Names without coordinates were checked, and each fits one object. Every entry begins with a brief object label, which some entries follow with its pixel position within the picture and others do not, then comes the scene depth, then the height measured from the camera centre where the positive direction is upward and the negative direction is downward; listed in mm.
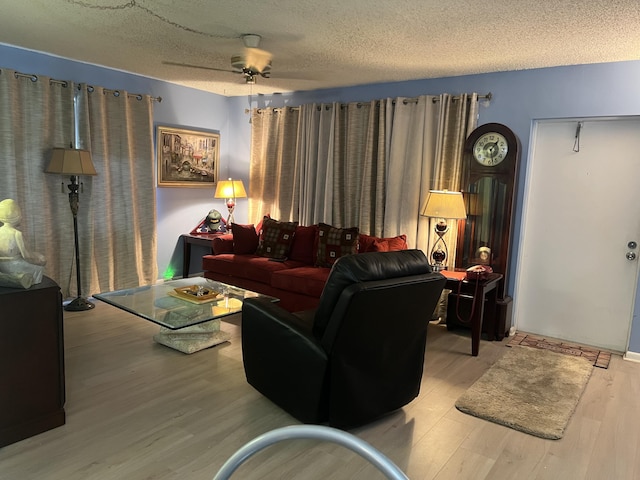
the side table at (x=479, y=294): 3732 -758
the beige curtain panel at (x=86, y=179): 4195 +70
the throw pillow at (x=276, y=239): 4996 -474
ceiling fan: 3777 +1091
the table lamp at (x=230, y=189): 5645 +40
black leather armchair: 2299 -760
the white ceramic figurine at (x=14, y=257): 2316 -382
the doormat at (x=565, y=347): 3759 -1183
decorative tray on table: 3510 -779
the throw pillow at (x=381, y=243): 4453 -417
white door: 3857 -208
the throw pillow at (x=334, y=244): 4582 -452
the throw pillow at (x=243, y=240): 5184 -513
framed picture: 5422 +408
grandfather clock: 4105 +35
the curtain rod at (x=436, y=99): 4270 +989
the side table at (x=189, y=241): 5574 -599
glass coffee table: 3199 -833
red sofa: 4387 -645
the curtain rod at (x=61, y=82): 4159 +958
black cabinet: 2270 -883
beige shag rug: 2715 -1215
